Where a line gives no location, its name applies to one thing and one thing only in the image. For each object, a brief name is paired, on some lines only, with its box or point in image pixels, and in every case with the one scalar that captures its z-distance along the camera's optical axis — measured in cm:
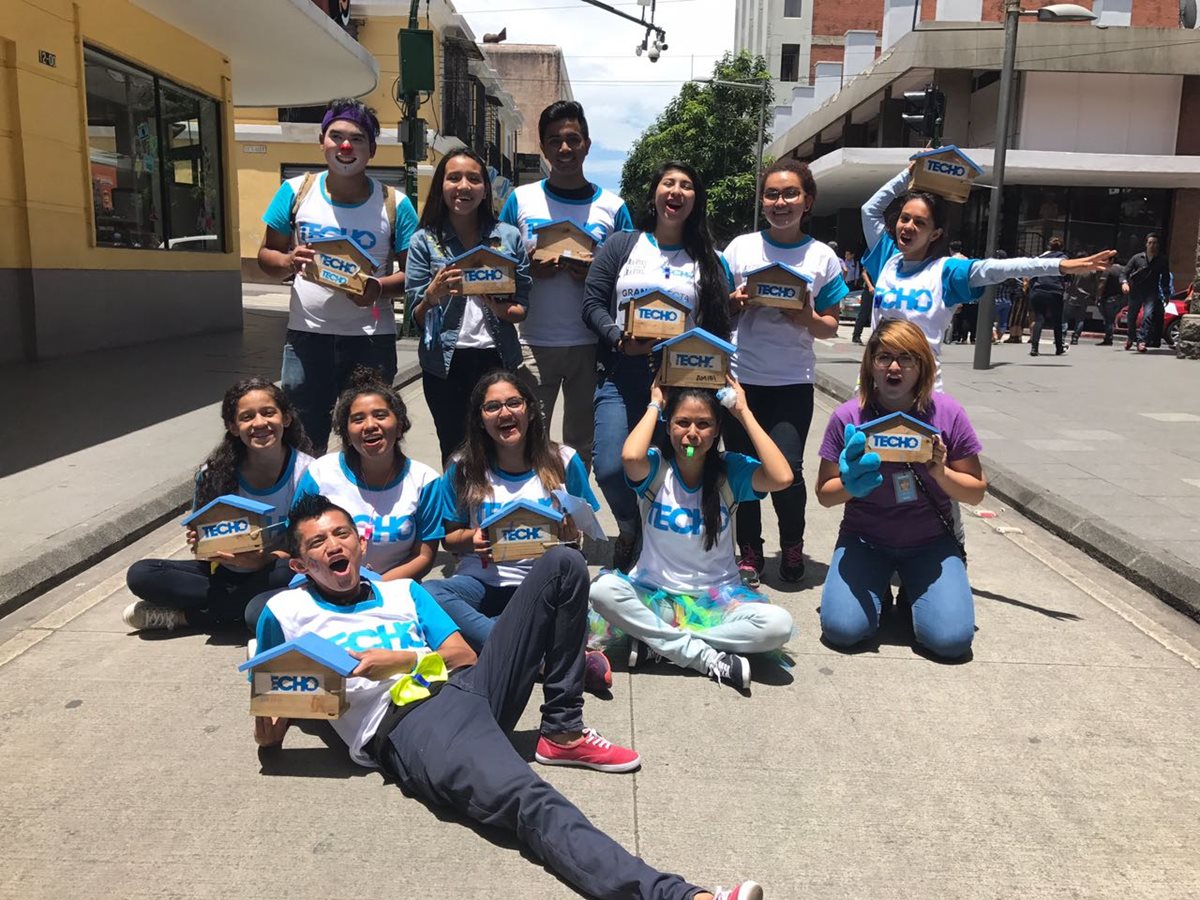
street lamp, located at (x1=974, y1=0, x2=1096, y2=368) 1307
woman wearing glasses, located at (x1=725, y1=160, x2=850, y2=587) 450
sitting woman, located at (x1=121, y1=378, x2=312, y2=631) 389
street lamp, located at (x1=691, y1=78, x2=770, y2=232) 3361
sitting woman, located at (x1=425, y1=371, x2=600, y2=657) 375
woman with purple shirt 391
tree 3719
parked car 1836
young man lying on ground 269
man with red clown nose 446
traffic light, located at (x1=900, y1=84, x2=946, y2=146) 1220
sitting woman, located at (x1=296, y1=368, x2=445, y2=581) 379
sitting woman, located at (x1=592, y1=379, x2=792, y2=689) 366
